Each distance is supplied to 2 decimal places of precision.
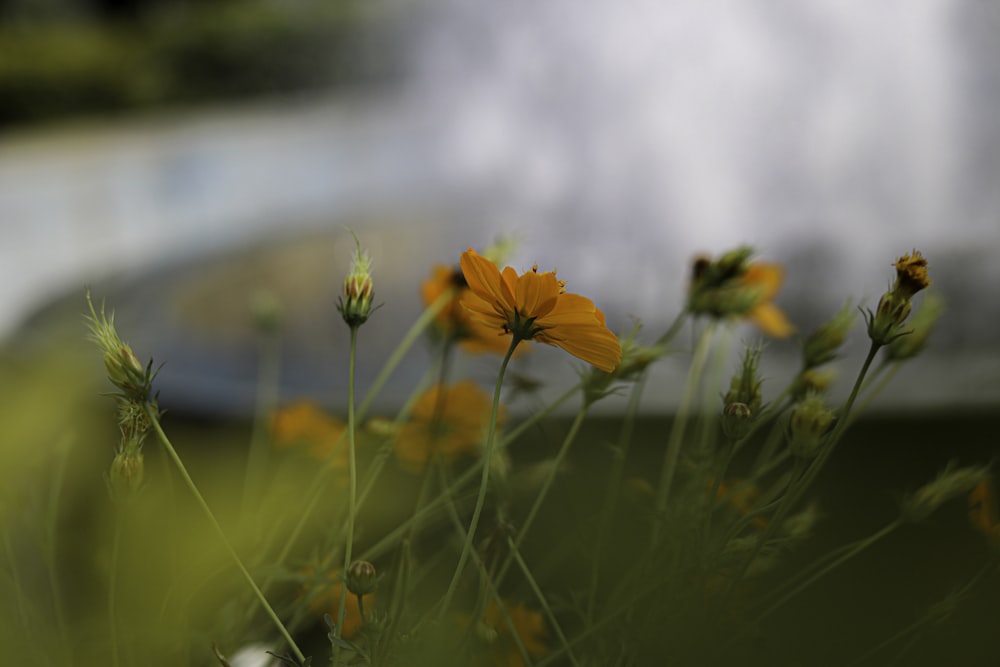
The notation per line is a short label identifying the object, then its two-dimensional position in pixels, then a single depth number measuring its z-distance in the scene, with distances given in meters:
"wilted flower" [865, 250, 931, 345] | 0.25
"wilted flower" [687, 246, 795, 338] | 0.32
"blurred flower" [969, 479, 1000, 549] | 0.24
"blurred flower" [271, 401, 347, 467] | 0.34
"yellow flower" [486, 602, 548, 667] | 0.25
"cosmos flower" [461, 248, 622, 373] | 0.24
